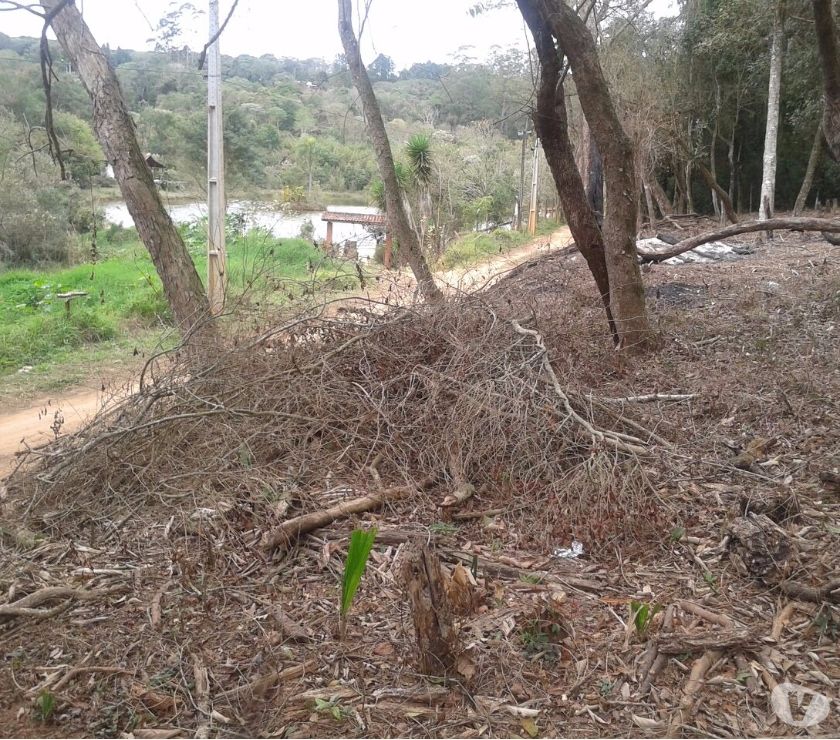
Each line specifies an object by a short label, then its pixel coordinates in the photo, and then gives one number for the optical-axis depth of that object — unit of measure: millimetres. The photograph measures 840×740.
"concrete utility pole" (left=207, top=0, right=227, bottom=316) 9930
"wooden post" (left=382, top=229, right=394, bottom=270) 14982
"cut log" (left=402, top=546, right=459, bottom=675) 2621
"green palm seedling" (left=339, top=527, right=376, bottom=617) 2561
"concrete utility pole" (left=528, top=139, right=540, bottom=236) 26156
